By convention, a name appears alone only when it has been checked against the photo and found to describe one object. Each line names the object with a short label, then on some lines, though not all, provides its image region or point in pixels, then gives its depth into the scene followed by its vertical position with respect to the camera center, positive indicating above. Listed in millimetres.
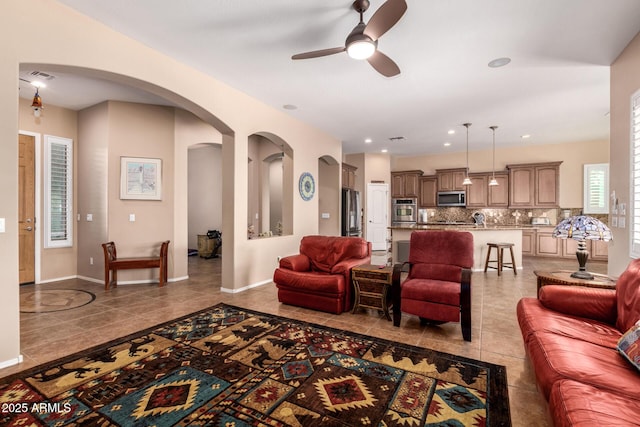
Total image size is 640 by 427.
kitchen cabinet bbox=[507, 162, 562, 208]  7754 +760
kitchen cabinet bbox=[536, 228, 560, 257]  7684 -746
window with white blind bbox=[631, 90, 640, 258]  2916 +383
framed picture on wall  5062 +609
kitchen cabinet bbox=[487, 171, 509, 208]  8281 +604
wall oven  9250 +107
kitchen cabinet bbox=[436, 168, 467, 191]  8750 +1038
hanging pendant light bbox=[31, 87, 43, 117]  3645 +1326
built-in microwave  8688 +469
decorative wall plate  5986 +575
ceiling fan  2203 +1444
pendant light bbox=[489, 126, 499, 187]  7135 +1477
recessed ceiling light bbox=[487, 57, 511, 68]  3531 +1777
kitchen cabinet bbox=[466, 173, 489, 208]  8531 +656
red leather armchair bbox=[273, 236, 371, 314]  3674 -748
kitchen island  6277 -480
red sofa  1284 -780
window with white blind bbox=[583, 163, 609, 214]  7492 +647
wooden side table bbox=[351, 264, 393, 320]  3436 -821
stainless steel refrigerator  7457 +42
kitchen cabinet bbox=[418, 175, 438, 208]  9086 +692
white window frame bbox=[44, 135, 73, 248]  5176 +332
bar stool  5879 -840
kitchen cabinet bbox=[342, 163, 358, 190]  7656 +991
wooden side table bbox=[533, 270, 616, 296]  2579 -577
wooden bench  4703 -753
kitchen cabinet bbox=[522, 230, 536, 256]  7910 -723
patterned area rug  1821 -1185
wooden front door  4930 +94
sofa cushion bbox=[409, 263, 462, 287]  3504 -662
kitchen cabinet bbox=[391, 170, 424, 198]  9273 +949
